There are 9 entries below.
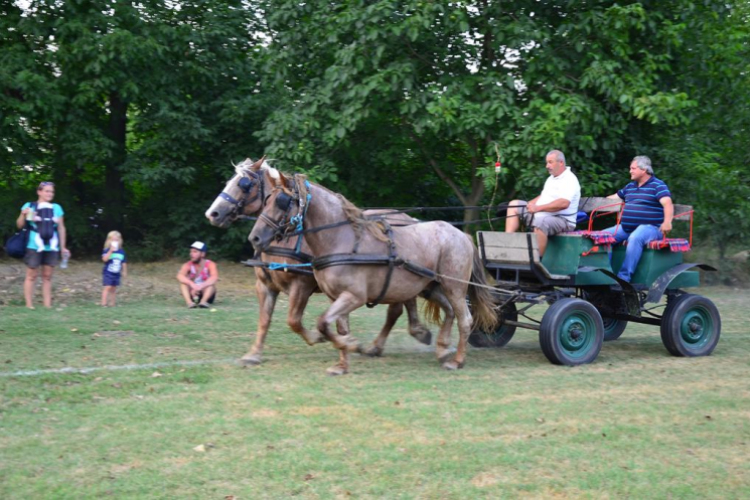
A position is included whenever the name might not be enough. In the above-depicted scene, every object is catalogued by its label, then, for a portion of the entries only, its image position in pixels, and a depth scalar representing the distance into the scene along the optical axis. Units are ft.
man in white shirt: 29.45
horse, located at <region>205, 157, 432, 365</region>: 26.40
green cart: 29.45
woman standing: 38.83
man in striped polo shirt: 30.78
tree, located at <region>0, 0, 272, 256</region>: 54.39
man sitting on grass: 43.47
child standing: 42.06
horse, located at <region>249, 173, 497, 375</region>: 26.61
